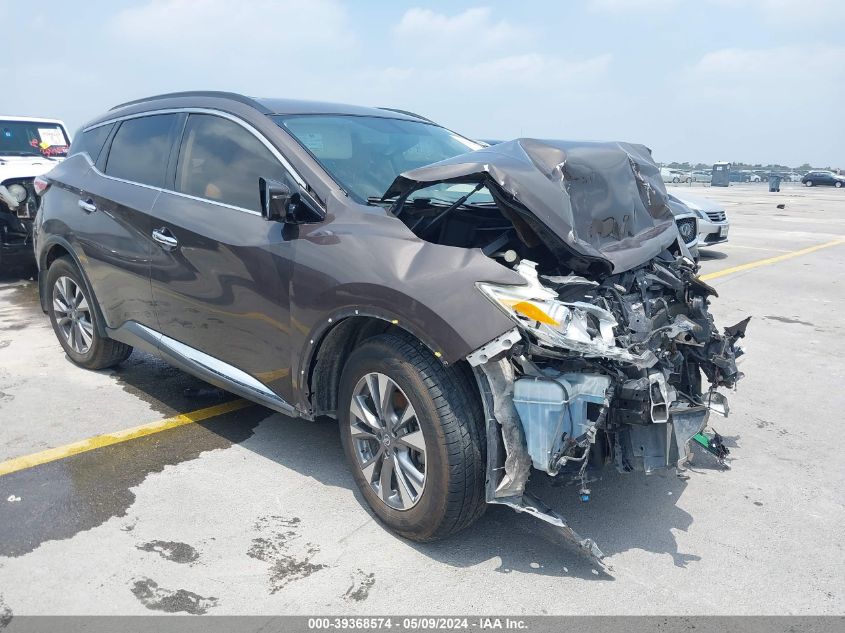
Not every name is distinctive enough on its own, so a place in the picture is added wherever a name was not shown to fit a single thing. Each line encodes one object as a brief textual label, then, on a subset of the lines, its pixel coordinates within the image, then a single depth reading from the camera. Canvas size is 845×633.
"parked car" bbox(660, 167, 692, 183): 44.01
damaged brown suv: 2.77
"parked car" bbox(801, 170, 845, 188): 47.91
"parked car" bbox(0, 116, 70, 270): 8.09
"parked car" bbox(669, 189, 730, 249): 11.02
